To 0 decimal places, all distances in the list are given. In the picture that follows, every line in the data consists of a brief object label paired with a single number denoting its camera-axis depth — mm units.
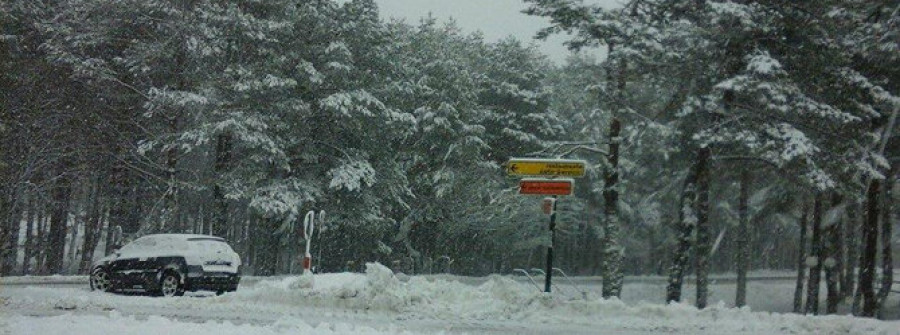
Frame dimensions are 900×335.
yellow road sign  15898
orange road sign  15672
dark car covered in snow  17375
